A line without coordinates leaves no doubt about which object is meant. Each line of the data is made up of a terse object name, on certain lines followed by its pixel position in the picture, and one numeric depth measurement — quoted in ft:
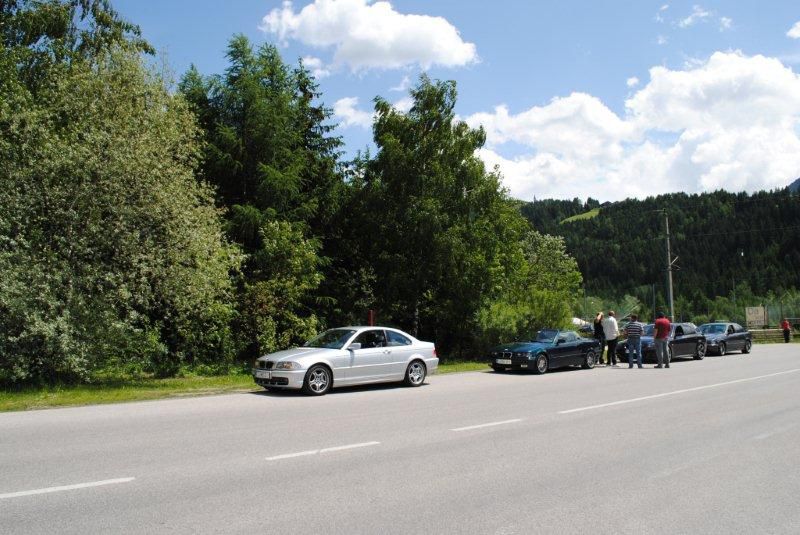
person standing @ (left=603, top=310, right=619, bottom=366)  74.59
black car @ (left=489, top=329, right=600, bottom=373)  65.82
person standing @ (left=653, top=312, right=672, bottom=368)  70.90
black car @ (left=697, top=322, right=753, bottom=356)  94.63
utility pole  118.16
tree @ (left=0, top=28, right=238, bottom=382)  47.91
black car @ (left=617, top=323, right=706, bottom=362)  80.84
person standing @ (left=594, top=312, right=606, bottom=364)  78.54
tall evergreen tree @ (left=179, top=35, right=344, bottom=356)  72.08
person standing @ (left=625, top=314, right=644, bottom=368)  72.18
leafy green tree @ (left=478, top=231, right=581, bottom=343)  89.81
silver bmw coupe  45.80
